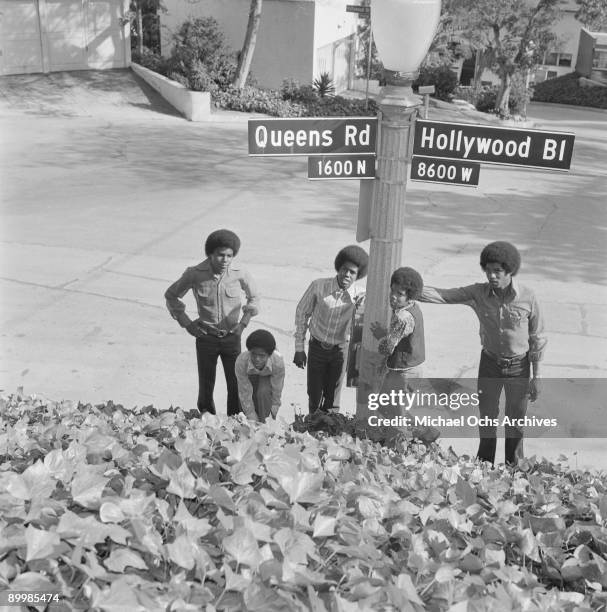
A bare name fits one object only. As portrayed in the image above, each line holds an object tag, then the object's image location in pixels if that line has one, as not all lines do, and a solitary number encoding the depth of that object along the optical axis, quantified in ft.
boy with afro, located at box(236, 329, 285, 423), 17.89
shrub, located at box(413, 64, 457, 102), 102.12
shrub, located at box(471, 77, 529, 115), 98.22
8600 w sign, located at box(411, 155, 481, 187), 15.15
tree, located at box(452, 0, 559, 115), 88.94
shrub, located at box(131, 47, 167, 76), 80.28
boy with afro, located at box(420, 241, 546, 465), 16.96
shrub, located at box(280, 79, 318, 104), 79.77
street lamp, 13.96
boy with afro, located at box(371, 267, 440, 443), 15.94
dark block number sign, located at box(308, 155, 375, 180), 15.20
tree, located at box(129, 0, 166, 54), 79.11
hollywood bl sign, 14.84
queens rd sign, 14.93
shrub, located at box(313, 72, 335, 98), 81.61
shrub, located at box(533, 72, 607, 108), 130.82
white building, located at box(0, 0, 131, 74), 74.54
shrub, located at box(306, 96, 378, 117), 78.64
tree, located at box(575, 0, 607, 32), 89.40
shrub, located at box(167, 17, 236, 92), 75.20
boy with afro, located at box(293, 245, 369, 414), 18.75
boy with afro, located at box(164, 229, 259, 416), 19.73
